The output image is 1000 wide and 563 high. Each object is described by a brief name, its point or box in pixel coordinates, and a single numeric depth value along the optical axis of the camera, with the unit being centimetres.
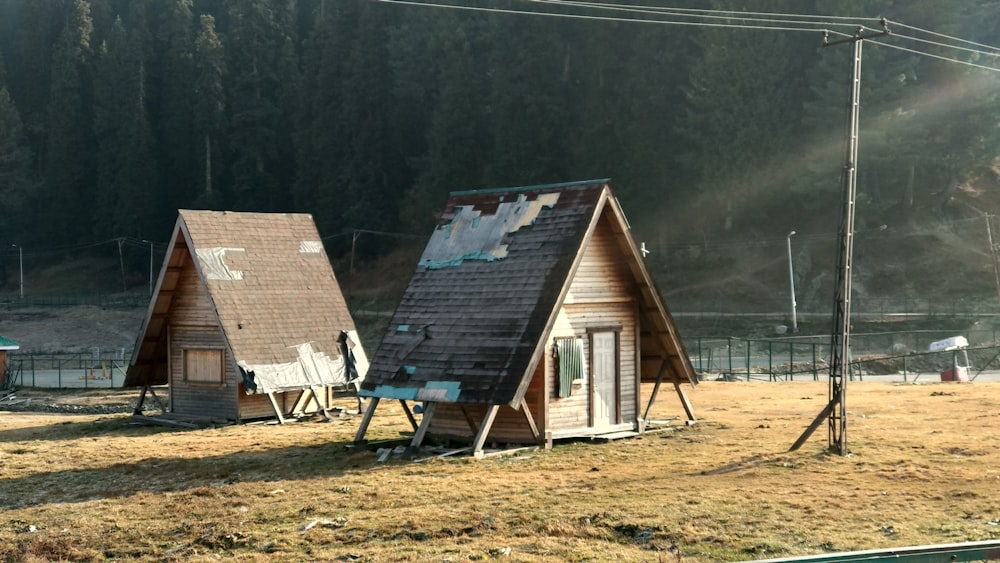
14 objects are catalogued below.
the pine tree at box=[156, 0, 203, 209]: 11288
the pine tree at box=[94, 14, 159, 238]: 11019
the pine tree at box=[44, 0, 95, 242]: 11819
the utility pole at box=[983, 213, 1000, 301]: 6302
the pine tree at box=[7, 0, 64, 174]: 13050
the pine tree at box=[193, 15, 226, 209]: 10888
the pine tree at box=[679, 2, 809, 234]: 7412
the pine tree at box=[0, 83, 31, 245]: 11712
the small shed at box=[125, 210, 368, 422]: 3080
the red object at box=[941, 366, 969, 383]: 4109
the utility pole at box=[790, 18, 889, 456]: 2164
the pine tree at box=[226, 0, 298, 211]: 10719
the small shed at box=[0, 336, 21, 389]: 5362
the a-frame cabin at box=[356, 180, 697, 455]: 2292
